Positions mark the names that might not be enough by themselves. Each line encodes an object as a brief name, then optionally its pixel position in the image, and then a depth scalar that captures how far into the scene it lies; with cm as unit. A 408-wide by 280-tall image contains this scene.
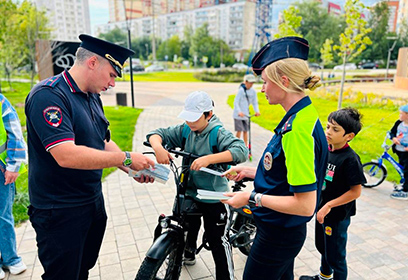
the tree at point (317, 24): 5653
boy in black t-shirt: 259
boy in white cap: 241
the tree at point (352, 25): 945
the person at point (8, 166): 283
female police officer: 158
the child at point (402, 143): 505
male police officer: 181
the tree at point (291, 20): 1294
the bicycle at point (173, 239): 226
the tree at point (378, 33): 5272
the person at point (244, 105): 727
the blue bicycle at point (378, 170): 546
